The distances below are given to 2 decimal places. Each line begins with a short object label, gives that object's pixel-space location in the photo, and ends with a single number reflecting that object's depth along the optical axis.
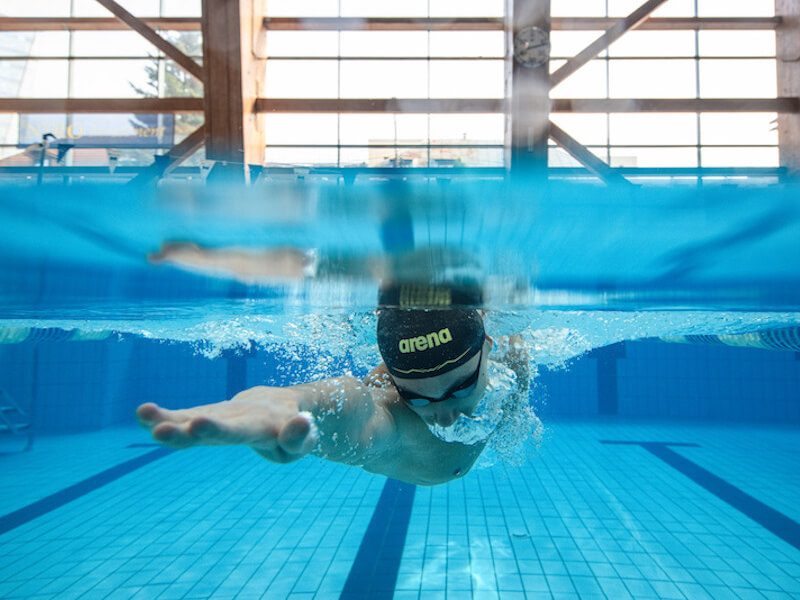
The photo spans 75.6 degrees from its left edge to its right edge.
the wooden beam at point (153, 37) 6.59
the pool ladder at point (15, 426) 9.38
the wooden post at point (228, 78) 5.83
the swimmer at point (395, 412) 1.41
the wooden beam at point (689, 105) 7.62
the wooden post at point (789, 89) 7.78
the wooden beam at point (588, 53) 6.77
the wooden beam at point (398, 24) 9.77
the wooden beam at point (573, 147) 6.35
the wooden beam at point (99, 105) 7.41
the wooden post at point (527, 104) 5.64
